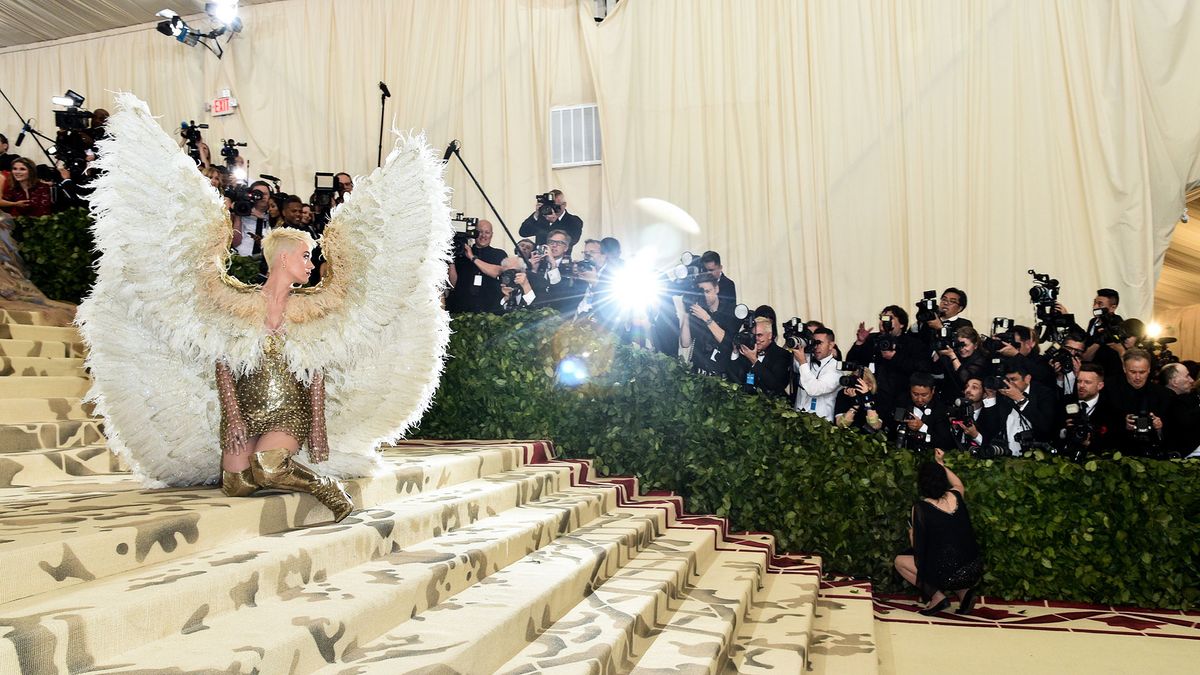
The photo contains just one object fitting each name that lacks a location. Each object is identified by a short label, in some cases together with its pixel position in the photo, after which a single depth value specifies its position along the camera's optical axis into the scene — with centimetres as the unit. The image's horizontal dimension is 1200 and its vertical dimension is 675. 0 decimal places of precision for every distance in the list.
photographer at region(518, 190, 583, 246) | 866
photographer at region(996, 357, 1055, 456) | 612
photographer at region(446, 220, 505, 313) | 756
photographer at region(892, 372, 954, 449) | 608
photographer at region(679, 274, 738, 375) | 696
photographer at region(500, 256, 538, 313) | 712
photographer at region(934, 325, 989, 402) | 635
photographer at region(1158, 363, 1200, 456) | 590
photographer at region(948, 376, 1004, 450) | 607
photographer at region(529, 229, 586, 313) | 715
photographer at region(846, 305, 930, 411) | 659
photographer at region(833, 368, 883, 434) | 611
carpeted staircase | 230
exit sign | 1165
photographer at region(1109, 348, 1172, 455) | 572
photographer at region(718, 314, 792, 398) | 677
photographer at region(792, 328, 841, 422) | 671
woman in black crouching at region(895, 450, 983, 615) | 538
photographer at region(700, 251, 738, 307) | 743
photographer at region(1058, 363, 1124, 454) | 586
